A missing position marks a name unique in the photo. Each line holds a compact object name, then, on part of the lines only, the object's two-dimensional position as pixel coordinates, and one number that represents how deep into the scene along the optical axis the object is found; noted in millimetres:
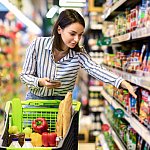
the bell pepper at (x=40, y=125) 2242
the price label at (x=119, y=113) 3305
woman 2676
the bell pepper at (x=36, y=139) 2068
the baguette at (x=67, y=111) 2136
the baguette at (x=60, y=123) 2175
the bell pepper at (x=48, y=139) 2059
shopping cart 2256
